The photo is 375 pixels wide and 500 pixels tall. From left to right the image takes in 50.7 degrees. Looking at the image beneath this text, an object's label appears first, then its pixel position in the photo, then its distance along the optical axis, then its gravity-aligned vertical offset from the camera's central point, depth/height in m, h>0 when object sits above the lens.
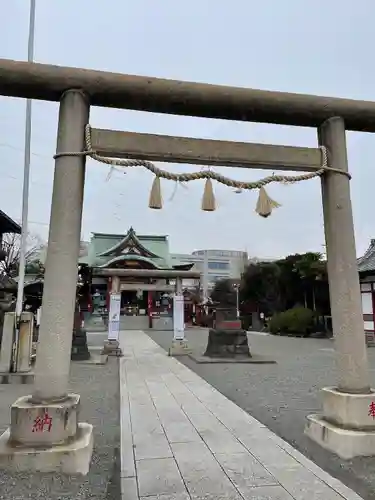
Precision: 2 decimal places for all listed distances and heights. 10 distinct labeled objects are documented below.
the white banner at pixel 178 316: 14.18 +0.19
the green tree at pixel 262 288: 27.09 +2.38
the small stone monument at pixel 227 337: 12.52 -0.49
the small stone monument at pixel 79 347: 12.48 -0.79
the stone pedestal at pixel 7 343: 8.59 -0.45
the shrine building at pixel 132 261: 30.91 +4.84
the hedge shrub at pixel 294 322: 21.64 -0.02
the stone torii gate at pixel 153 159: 3.57 +1.35
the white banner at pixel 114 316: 13.82 +0.20
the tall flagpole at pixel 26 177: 8.83 +3.21
